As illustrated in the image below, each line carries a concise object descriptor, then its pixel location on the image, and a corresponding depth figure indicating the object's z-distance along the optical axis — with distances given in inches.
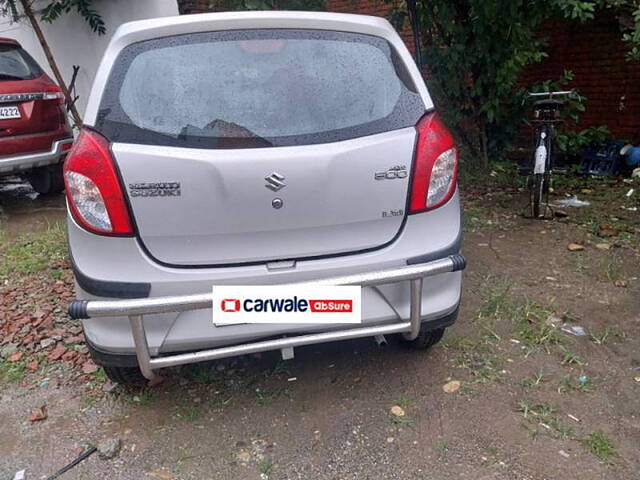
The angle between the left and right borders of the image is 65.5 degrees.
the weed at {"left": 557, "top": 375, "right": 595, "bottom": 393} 90.0
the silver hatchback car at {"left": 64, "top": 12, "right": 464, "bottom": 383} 70.9
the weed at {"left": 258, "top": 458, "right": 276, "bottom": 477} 75.4
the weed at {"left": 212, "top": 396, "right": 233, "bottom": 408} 89.9
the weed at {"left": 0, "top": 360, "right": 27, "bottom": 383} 102.2
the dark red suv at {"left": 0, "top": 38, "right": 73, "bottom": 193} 186.2
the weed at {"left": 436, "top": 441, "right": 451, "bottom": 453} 77.7
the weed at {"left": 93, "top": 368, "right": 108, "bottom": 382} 99.3
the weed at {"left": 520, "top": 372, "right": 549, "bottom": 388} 91.7
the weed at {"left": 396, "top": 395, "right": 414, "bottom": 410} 87.7
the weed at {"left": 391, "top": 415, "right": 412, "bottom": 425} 83.9
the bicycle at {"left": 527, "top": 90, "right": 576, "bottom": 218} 171.8
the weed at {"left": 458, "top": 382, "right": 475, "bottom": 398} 90.0
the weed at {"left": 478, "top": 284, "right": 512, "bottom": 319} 115.8
